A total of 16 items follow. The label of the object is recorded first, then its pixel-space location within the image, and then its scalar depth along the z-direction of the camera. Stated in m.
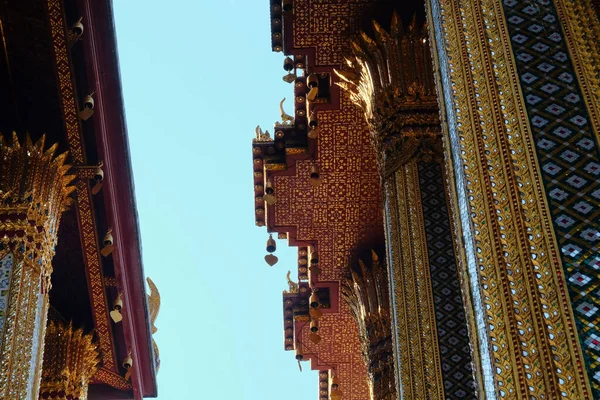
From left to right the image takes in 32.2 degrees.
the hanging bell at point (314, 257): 11.93
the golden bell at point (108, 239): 10.01
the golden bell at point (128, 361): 11.20
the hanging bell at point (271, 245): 11.07
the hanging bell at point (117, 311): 10.45
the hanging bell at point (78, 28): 8.66
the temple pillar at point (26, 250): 7.90
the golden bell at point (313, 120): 10.27
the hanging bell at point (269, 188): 10.98
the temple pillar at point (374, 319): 10.43
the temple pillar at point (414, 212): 7.15
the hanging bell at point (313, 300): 12.34
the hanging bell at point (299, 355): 13.81
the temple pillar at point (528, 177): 3.88
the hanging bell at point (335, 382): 14.28
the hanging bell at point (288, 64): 10.03
